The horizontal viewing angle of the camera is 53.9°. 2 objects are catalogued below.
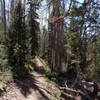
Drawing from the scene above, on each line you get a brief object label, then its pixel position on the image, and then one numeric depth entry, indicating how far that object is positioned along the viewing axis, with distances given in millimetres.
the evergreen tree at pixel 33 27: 11322
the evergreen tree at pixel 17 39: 7581
